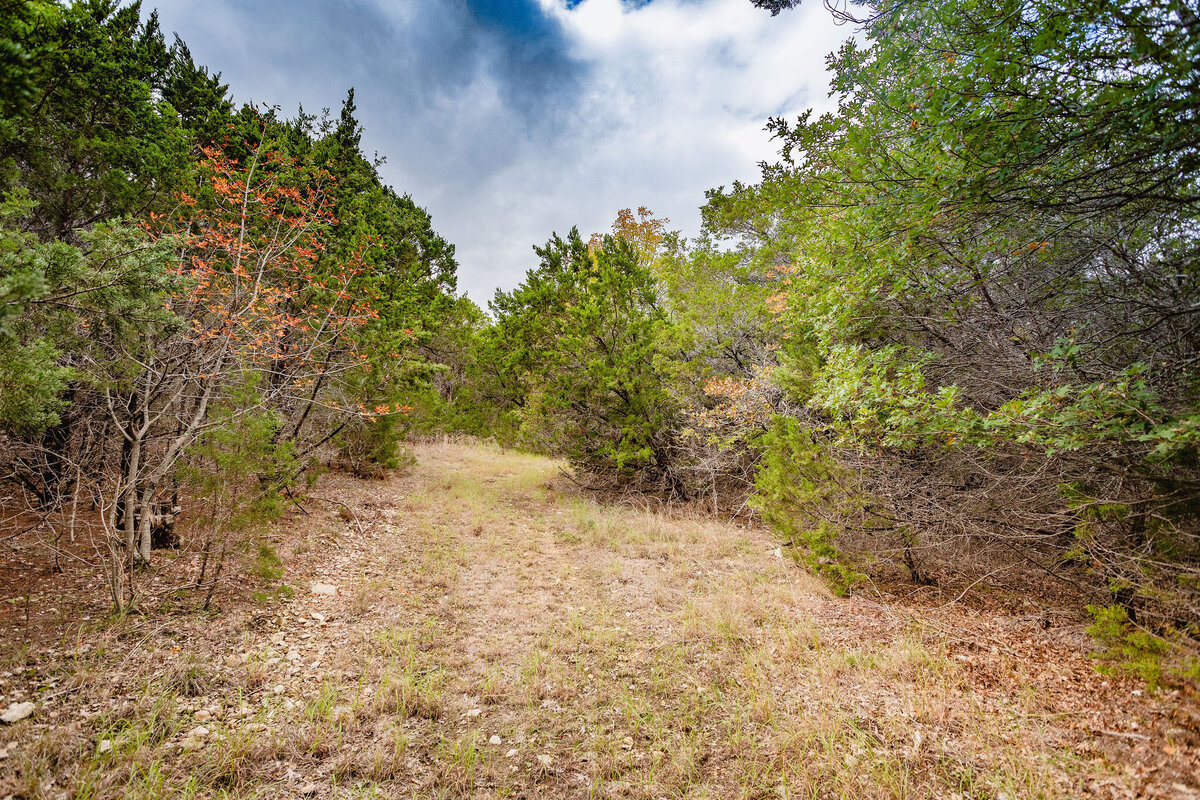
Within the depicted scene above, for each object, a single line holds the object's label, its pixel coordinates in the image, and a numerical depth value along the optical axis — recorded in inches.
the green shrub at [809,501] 189.6
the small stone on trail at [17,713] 97.0
